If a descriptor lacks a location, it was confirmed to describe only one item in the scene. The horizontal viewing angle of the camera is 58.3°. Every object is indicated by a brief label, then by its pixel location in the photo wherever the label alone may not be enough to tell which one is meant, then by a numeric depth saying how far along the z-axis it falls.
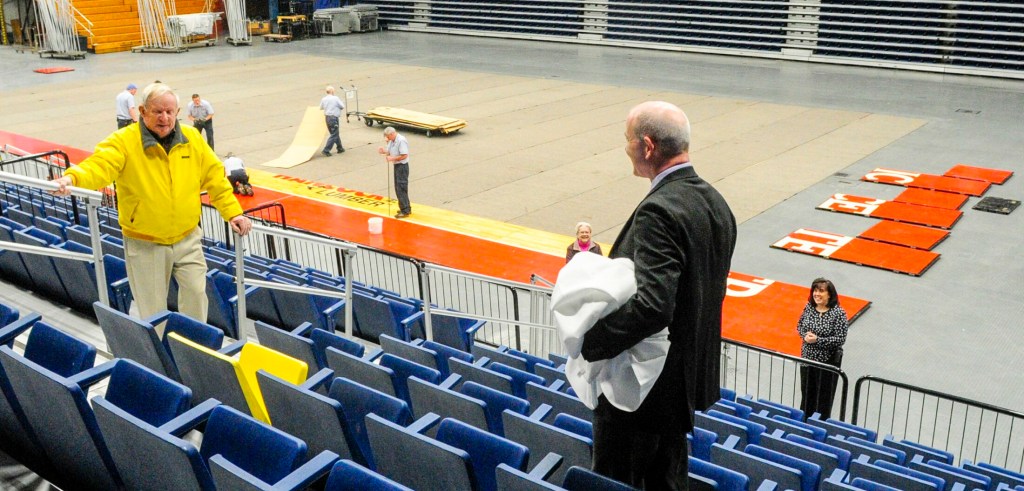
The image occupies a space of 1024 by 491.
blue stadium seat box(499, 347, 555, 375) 7.77
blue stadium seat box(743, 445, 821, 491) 5.26
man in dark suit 3.18
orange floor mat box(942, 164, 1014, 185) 18.77
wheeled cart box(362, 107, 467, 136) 23.47
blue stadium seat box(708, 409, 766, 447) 6.56
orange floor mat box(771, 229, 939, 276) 14.38
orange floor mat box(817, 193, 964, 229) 16.50
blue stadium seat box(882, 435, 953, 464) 7.63
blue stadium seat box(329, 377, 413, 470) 4.36
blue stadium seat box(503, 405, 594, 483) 4.20
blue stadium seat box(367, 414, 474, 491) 3.61
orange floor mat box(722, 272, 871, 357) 11.99
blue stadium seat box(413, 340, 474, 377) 6.82
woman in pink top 11.46
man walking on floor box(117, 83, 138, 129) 20.77
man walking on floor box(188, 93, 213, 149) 20.80
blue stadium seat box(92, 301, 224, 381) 5.00
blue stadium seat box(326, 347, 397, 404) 5.12
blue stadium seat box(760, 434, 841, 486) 6.11
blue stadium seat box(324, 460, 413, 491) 3.21
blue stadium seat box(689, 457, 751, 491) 4.08
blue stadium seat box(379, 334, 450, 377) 6.54
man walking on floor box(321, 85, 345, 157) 21.09
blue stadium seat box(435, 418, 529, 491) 3.82
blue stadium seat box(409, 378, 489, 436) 4.80
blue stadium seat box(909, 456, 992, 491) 6.48
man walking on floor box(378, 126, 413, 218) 16.91
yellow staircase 40.41
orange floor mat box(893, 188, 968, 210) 17.30
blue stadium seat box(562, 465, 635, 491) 3.37
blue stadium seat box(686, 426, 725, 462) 5.54
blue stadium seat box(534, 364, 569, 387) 7.15
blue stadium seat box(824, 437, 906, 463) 6.96
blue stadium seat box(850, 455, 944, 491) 5.92
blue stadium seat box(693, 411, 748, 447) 6.46
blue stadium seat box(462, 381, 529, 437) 5.17
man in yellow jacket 5.73
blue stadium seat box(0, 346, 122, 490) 3.79
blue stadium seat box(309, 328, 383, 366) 6.08
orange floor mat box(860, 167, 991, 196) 18.16
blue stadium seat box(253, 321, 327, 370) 5.62
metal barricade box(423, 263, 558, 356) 11.51
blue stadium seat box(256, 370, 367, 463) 4.08
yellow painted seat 4.47
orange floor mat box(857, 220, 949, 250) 15.33
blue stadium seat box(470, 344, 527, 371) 7.63
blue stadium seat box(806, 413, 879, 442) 8.14
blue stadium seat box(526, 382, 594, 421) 5.77
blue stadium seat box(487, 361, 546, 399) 6.29
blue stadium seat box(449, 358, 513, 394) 6.07
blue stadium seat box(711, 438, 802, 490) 5.11
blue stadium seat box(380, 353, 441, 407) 5.78
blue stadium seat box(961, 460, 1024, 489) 6.98
